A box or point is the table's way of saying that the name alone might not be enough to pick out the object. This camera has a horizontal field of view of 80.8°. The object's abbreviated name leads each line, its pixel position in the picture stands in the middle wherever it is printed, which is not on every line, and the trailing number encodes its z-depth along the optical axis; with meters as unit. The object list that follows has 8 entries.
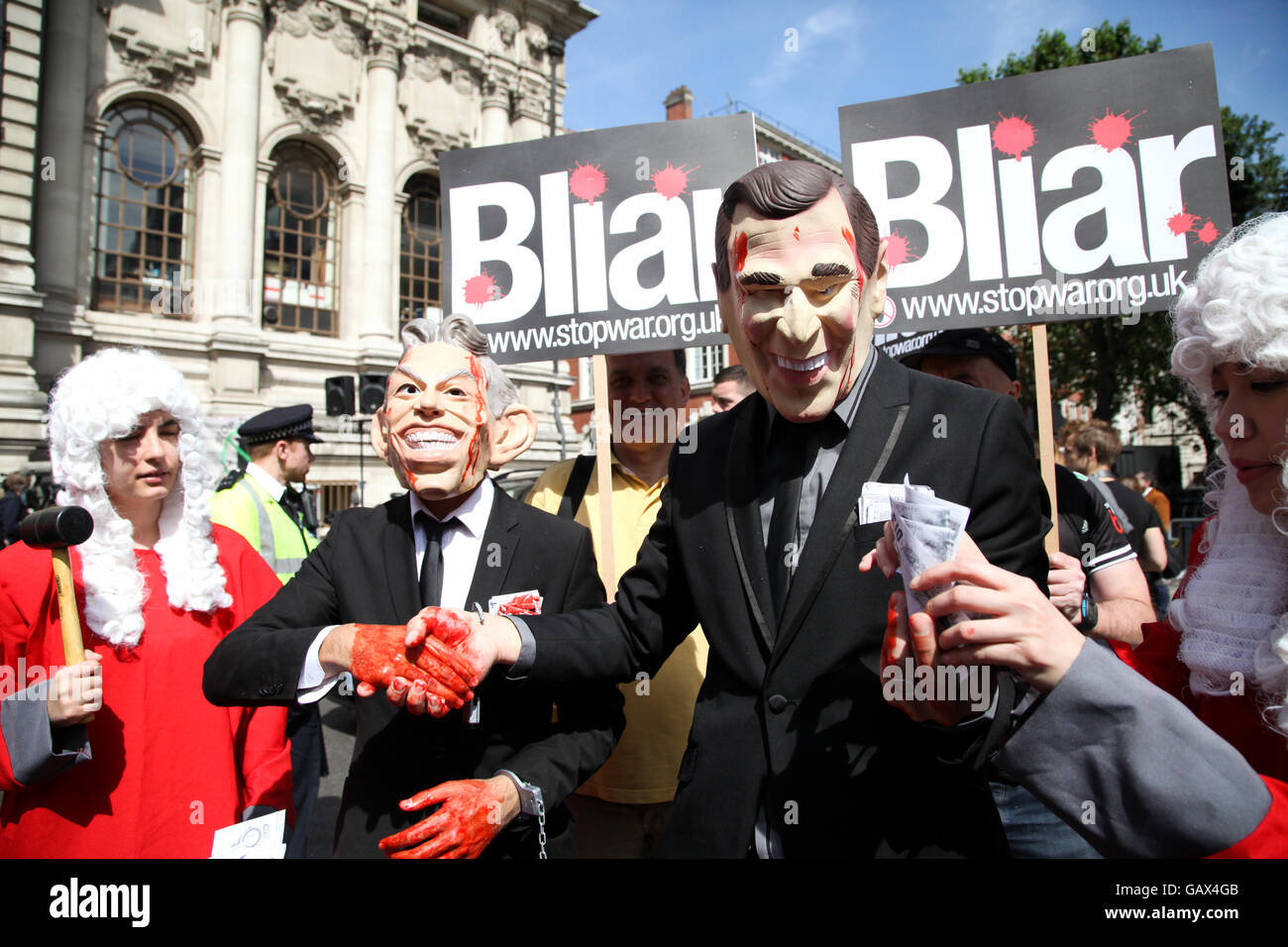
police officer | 3.79
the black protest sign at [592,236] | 3.01
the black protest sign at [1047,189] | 2.70
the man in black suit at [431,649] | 1.67
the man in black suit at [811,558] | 1.41
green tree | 17.22
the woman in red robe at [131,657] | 1.95
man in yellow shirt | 2.59
